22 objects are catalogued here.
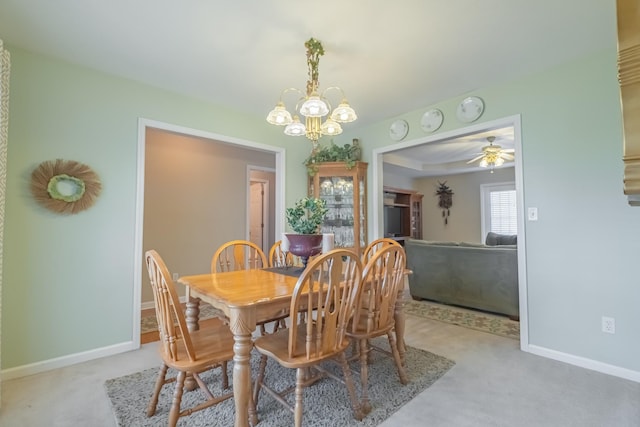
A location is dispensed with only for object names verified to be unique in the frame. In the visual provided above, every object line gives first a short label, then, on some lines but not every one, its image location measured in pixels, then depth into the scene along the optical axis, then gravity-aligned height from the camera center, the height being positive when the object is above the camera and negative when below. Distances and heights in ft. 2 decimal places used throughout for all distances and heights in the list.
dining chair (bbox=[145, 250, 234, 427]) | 4.65 -2.20
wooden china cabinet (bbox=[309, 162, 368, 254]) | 12.89 +1.08
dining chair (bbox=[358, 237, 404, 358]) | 7.83 -0.96
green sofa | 11.17 -2.12
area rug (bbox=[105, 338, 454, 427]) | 5.42 -3.58
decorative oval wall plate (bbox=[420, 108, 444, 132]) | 10.60 +3.68
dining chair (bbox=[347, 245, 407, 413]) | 5.77 -1.66
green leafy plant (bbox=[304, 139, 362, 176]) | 12.86 +2.92
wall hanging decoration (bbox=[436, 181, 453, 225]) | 24.32 +2.00
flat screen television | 22.63 +0.13
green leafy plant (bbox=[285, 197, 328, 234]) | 7.30 +0.16
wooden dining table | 4.63 -1.37
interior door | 20.43 +0.66
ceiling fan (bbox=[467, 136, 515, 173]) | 15.33 +3.54
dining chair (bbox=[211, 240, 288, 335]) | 8.30 -1.02
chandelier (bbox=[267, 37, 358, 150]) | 6.45 +2.50
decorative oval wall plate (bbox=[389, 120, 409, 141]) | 11.62 +3.67
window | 21.56 +1.09
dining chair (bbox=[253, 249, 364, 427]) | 4.70 -1.94
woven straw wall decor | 7.55 +0.96
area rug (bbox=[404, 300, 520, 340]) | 10.16 -3.61
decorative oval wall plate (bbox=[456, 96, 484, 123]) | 9.64 +3.72
